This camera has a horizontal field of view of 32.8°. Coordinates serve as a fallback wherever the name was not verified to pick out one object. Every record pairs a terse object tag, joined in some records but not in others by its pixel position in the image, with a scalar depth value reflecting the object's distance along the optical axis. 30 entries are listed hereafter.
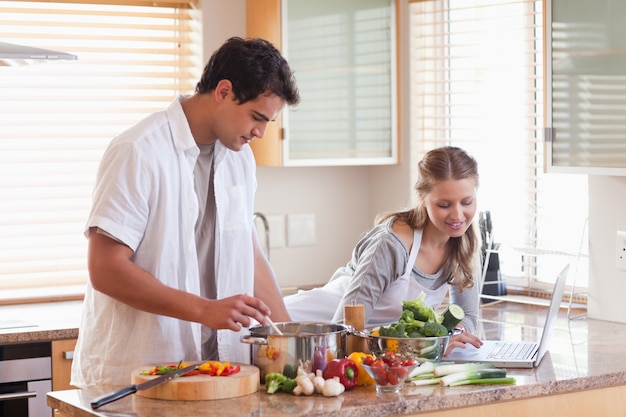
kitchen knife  2.04
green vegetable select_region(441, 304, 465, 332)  2.54
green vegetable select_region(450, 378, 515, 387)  2.31
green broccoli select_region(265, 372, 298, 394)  2.21
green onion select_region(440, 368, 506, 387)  2.30
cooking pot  2.25
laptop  2.54
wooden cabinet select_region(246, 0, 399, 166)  3.95
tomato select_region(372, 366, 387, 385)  2.19
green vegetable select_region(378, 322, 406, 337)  2.38
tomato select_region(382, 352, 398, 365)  2.23
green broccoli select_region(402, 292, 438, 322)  2.44
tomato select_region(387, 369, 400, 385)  2.20
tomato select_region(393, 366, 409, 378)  2.20
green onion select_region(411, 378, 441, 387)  2.30
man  2.32
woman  2.83
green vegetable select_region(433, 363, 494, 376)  2.33
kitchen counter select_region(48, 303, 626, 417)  2.08
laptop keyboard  2.60
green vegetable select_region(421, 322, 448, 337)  2.40
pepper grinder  2.52
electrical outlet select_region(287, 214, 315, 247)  4.35
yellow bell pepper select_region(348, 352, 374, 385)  2.26
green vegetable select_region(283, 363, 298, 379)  2.25
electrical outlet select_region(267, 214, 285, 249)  4.29
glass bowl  2.19
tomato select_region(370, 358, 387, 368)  2.19
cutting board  2.13
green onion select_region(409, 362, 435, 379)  2.32
